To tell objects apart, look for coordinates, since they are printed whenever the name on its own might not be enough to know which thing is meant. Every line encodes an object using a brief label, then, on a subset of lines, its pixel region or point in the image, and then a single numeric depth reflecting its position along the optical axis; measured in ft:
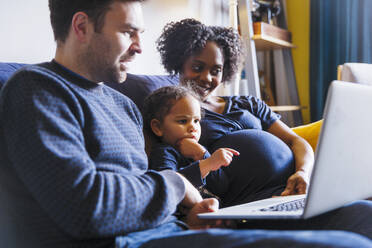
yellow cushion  5.26
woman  3.76
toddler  3.58
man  2.00
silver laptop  2.13
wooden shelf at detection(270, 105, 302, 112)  8.63
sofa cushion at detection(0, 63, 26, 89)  2.95
